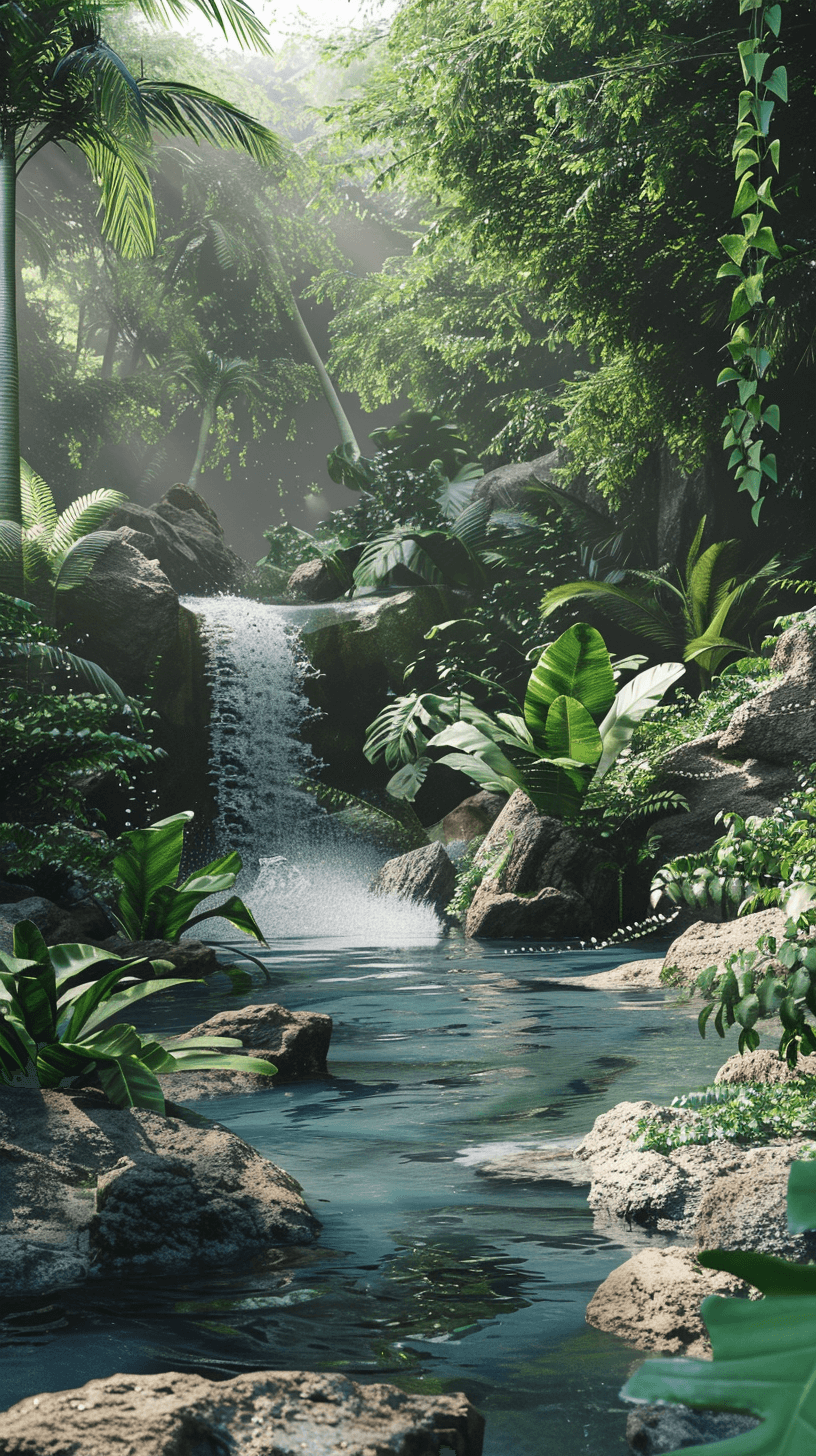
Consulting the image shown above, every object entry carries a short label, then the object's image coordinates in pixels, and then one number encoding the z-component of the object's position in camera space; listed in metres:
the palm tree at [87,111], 11.40
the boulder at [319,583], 19.05
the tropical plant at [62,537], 12.22
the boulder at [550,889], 9.21
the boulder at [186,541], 20.48
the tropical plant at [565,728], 9.53
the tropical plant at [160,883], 6.72
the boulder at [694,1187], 2.39
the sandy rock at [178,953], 7.08
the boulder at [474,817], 12.95
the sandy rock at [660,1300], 2.05
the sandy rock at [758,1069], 3.57
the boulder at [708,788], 8.89
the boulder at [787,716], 8.60
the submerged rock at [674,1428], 1.60
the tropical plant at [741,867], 2.67
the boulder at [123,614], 13.44
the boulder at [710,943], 5.85
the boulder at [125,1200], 2.58
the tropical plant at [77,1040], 3.40
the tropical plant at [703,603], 13.39
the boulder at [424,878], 11.02
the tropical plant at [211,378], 28.91
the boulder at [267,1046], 4.54
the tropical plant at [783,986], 2.09
